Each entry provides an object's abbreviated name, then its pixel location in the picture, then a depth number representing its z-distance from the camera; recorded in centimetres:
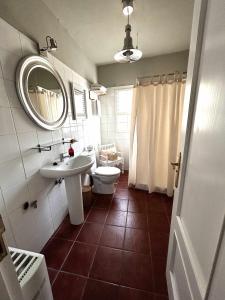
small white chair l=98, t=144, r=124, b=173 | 276
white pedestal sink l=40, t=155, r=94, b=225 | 137
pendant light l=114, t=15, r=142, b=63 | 146
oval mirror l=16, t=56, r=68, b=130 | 117
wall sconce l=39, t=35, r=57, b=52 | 131
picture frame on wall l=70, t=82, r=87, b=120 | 192
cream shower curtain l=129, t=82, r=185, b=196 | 206
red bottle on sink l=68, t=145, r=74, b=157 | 170
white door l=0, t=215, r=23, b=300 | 36
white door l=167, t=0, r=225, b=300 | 43
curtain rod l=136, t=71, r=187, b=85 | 197
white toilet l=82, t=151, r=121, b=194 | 221
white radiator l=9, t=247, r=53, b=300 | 74
